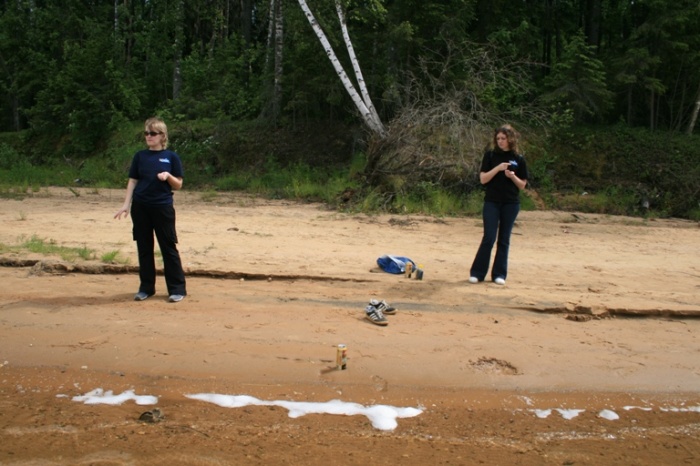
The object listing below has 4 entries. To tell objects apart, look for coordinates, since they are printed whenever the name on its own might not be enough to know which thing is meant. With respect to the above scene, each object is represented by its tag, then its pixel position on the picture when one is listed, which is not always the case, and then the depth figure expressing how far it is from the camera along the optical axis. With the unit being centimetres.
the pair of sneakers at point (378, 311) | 566
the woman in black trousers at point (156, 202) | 588
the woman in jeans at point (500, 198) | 691
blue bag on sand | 752
